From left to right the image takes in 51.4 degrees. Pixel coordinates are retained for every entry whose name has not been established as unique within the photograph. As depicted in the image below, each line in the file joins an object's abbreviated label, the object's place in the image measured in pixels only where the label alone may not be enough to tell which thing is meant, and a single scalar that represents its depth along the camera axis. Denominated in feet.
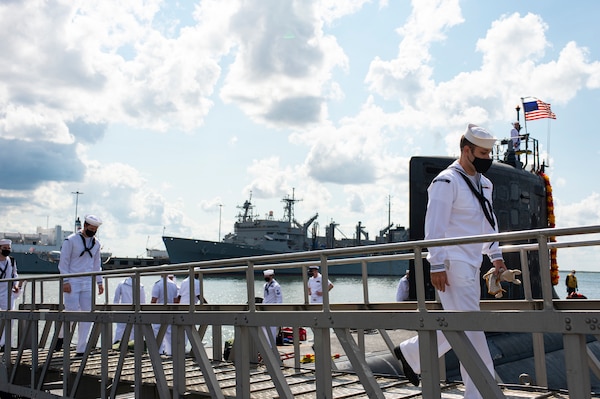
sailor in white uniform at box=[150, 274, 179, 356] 42.55
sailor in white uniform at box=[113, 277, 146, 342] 43.67
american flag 56.75
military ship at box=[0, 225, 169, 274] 311.88
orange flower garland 42.80
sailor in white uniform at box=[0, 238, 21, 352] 38.42
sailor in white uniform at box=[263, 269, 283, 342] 50.06
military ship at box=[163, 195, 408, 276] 262.06
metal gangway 12.83
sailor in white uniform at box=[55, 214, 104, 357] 30.66
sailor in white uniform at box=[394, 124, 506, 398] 14.96
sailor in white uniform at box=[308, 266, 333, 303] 52.65
